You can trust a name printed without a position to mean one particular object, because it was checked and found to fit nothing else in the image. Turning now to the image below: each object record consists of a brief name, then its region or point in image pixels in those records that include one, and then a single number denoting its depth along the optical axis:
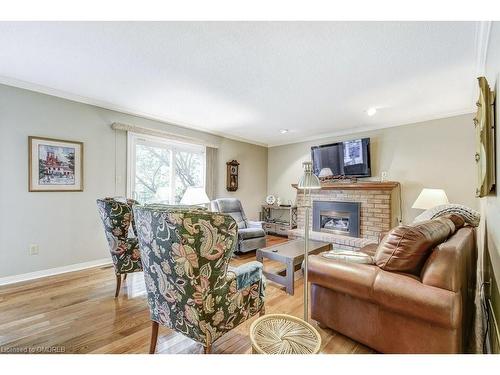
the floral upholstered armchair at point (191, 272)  1.20
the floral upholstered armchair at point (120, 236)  2.29
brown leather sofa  1.27
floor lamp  1.52
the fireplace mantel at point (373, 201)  4.13
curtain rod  3.52
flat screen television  4.45
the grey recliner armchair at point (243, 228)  3.84
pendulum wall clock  5.24
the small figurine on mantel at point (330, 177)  4.67
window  3.78
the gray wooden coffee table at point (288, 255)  2.51
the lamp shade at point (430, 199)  3.40
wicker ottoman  1.16
